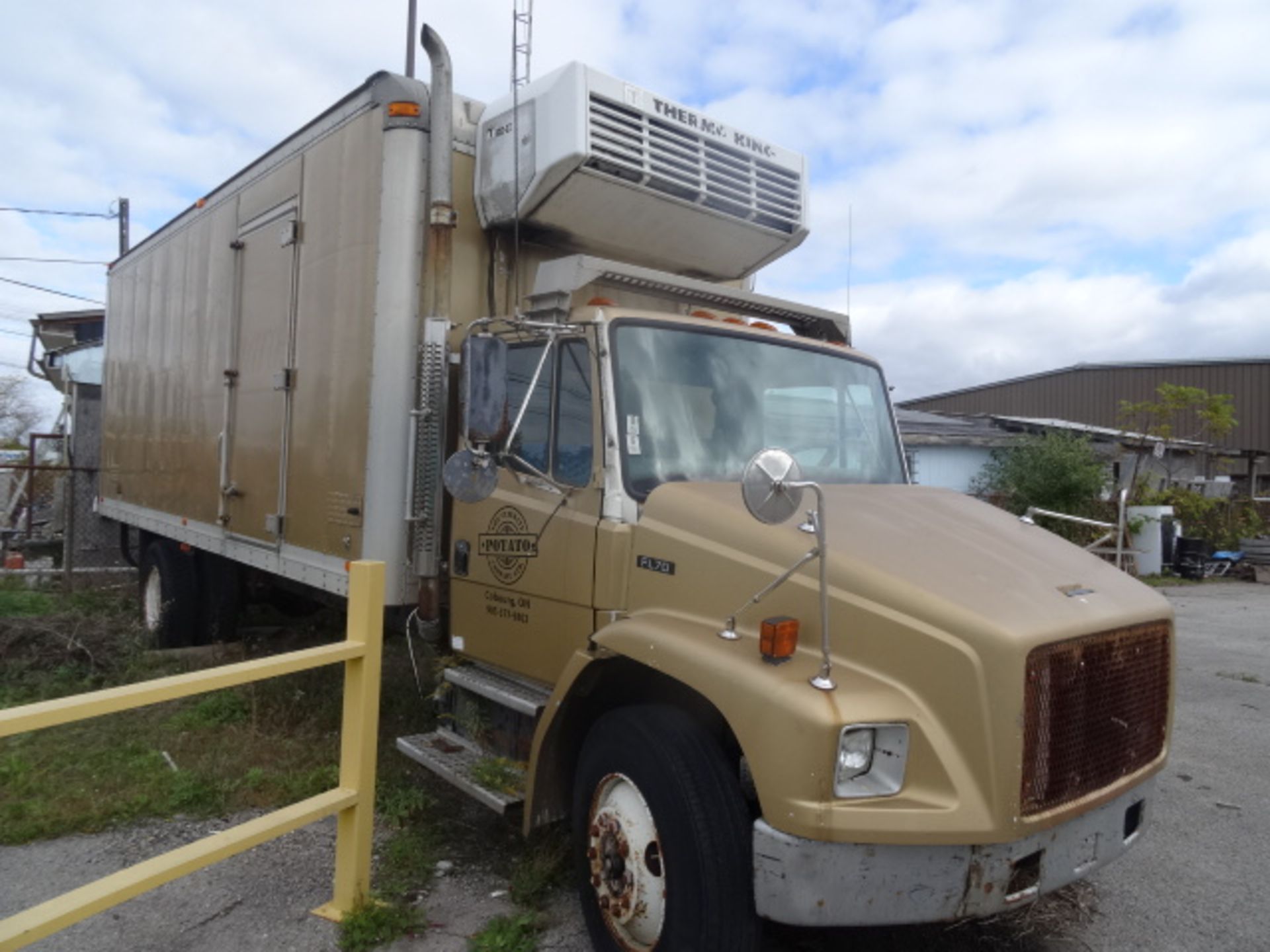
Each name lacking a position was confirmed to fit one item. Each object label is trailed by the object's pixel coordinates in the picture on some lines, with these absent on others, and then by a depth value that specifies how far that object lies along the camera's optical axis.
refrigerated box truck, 2.57
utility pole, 24.52
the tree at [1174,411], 19.20
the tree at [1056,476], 17.42
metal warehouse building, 31.86
